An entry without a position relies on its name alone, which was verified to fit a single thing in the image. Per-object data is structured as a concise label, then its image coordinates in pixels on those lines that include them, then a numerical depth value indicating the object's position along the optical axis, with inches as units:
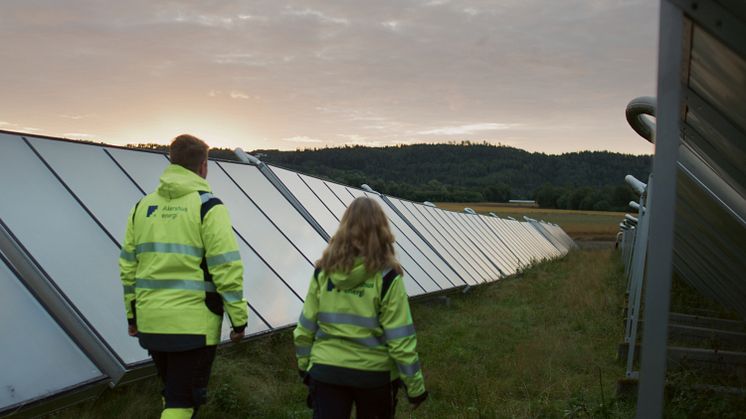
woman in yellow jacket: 148.1
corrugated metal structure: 115.3
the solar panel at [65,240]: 204.4
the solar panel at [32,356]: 171.2
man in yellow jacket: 164.2
